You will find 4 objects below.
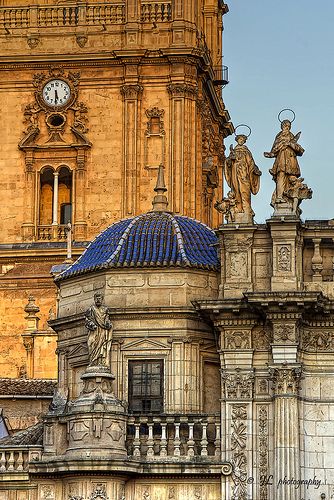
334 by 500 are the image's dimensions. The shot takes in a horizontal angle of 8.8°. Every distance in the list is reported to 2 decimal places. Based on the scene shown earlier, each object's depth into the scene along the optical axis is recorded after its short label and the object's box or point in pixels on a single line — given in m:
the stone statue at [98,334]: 59.50
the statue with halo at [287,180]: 59.97
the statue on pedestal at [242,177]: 60.47
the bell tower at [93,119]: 90.19
